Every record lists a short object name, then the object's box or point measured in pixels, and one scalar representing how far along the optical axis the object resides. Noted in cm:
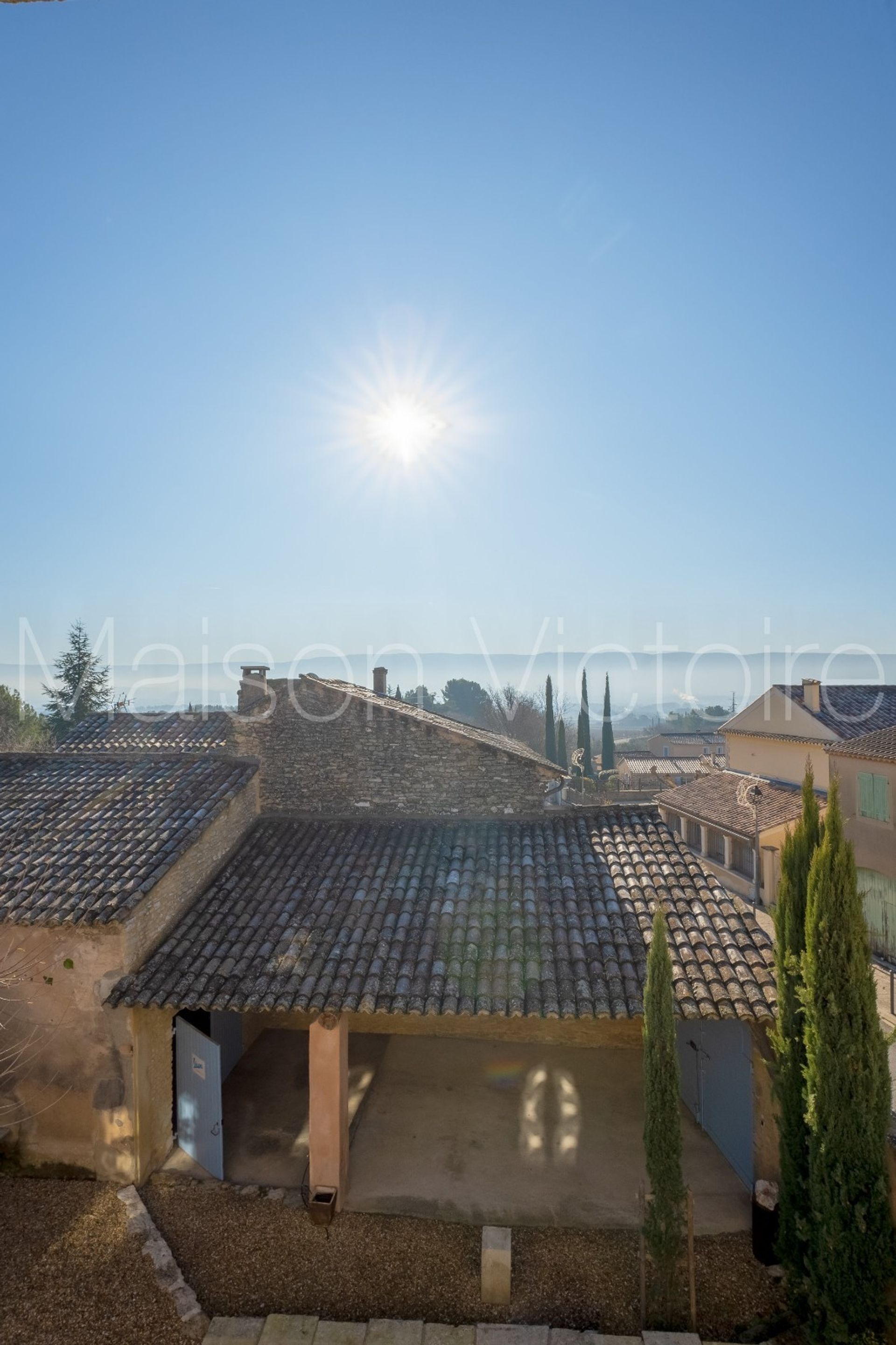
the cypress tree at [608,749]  5853
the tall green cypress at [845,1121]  666
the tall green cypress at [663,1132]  711
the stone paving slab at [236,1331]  674
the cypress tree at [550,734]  5358
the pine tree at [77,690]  5019
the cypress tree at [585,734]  5522
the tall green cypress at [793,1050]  730
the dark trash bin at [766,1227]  779
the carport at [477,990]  868
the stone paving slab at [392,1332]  677
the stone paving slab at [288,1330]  672
